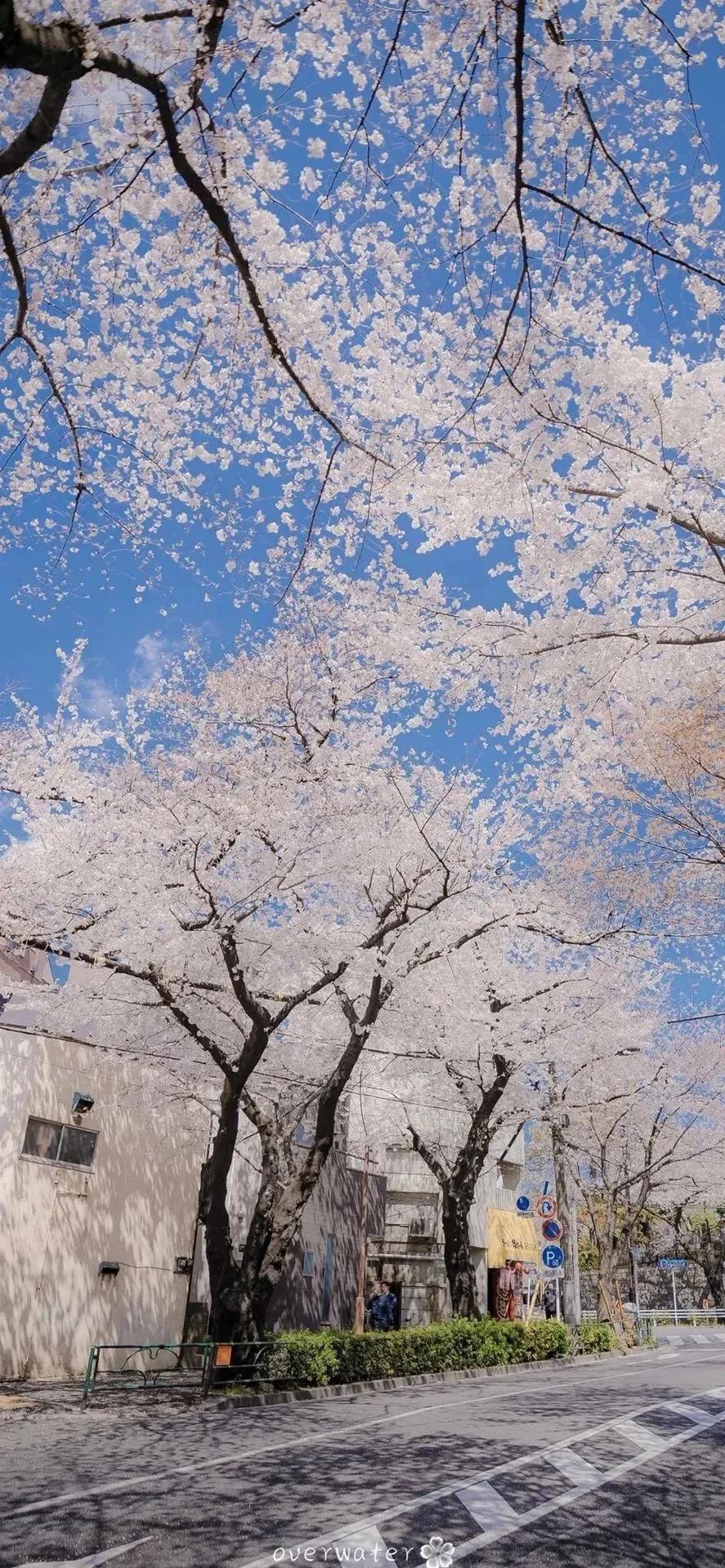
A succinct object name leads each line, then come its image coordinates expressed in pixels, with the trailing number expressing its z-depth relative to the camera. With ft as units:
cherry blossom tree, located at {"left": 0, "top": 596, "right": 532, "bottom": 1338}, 40.45
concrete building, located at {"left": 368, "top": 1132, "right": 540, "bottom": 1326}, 83.25
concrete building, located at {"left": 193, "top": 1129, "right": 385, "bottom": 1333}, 64.75
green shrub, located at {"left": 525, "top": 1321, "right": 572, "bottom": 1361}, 64.52
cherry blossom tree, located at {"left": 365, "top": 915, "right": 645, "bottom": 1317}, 56.95
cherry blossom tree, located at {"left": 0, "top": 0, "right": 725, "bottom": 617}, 11.53
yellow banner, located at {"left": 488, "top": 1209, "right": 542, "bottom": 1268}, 94.43
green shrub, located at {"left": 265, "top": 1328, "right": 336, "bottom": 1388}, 43.32
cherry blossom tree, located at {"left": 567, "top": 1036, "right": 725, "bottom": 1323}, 85.46
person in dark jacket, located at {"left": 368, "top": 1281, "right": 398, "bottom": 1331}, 75.61
